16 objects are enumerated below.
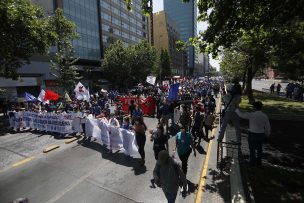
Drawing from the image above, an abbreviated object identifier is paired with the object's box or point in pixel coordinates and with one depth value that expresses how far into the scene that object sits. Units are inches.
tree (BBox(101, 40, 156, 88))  1024.0
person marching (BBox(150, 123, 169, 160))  177.8
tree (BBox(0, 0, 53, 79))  398.8
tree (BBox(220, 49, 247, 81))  641.8
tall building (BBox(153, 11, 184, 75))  2460.7
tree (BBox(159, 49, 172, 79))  1688.9
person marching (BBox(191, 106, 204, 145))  245.9
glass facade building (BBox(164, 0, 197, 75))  3702.7
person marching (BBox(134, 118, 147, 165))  203.6
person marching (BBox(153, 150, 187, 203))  116.7
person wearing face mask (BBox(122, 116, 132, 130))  245.6
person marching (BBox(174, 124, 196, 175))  160.4
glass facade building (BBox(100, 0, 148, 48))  1325.9
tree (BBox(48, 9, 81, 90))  765.4
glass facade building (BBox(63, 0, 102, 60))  1038.0
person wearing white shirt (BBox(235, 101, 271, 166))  166.9
